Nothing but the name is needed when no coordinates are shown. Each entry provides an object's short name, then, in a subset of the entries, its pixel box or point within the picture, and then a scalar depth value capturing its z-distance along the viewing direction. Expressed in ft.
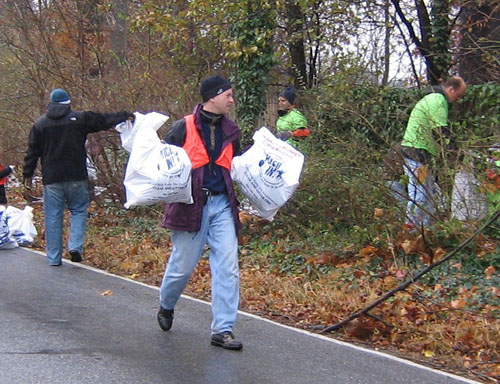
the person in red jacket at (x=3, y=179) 34.96
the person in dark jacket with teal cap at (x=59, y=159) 31.30
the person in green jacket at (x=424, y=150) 28.04
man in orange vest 20.12
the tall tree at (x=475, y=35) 40.65
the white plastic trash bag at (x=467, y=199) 26.61
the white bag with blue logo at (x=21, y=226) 36.52
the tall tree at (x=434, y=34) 45.37
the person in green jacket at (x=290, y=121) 33.53
